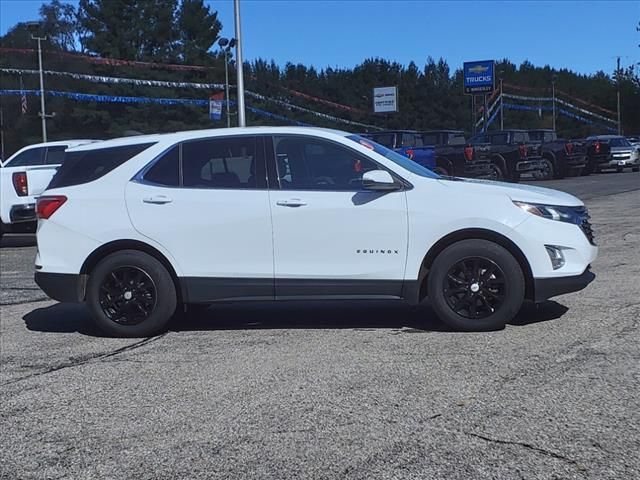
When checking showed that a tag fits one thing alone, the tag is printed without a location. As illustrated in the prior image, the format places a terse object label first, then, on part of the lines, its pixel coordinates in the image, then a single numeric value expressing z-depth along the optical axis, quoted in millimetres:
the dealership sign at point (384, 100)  56000
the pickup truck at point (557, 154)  28953
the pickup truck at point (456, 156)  24625
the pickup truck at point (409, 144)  23078
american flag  45462
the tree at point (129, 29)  60750
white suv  6363
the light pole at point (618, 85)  82994
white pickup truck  14172
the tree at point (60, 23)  73312
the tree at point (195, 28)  63150
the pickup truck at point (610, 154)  32438
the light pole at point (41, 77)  40844
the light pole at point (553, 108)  79781
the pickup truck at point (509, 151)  26688
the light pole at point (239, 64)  24984
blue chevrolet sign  51094
